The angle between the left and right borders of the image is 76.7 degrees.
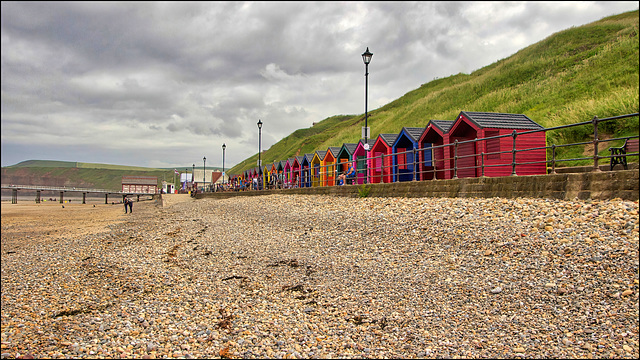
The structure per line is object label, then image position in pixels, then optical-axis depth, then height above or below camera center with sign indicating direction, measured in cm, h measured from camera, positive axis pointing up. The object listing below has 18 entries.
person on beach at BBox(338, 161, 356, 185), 2239 +67
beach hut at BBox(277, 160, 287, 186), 3773 +156
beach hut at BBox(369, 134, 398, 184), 2051 +173
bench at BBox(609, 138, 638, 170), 1003 +84
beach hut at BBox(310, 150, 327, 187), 2898 +164
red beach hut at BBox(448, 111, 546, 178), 1433 +152
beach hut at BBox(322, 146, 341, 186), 2689 +121
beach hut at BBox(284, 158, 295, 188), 3588 +147
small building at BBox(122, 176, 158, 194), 9856 +70
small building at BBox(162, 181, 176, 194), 9169 -14
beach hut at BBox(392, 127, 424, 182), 1855 +181
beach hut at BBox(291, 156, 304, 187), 3391 +148
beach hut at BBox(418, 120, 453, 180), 1683 +186
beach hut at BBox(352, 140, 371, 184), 2292 +164
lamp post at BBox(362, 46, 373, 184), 1923 +550
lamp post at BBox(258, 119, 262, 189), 4059 +533
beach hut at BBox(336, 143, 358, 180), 2431 +190
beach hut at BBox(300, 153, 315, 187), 3143 +136
